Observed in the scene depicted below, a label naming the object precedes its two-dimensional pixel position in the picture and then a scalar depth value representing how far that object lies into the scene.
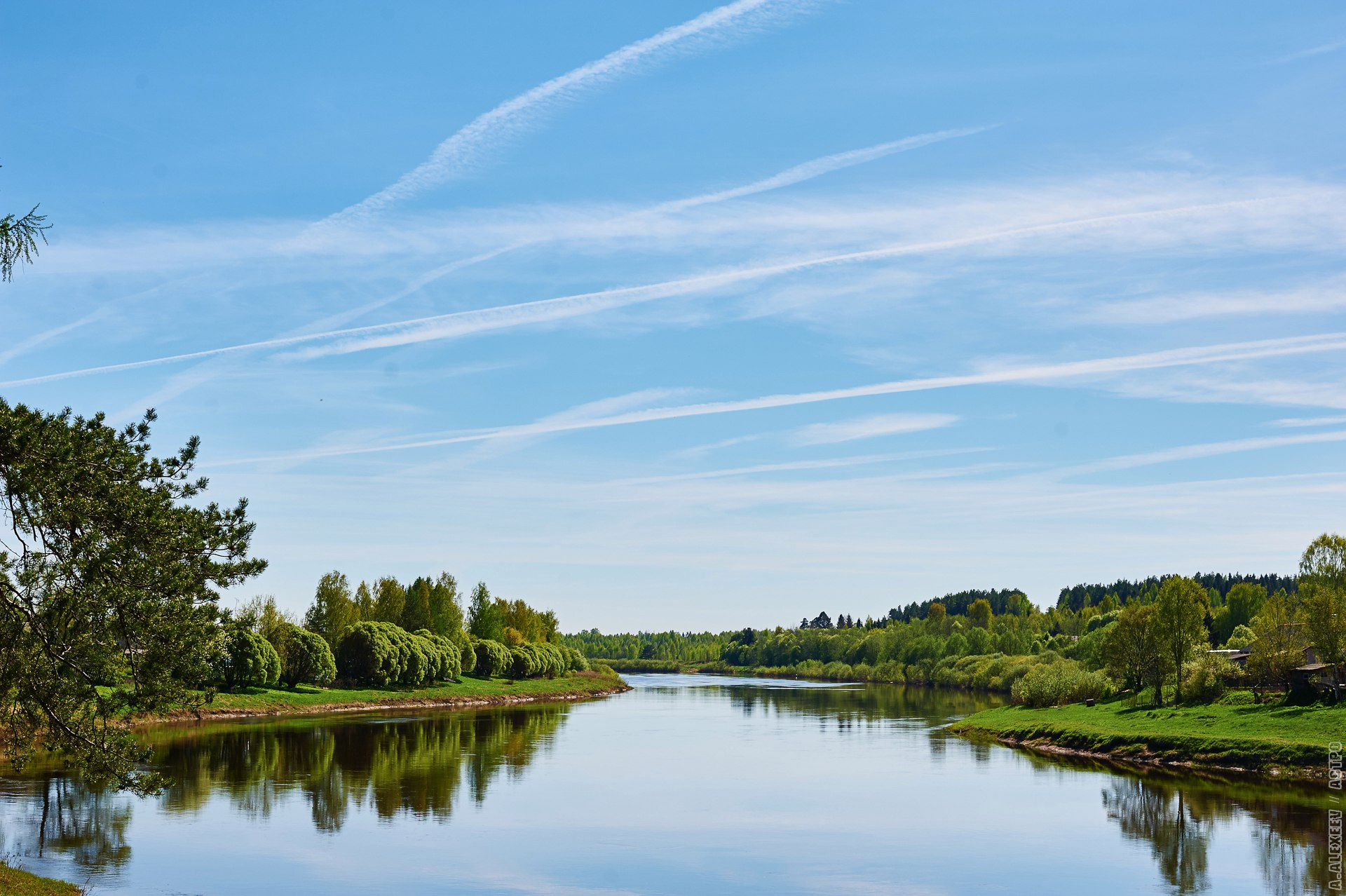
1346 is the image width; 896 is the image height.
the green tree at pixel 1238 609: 138.12
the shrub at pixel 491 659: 141.88
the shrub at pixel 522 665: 149.62
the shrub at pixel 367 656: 109.12
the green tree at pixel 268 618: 98.12
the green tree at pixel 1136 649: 81.19
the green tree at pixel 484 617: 157.88
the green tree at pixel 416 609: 137.25
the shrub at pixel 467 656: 138.25
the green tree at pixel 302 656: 98.06
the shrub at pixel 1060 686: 89.81
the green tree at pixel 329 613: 117.69
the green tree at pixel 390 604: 134.62
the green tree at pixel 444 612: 141.25
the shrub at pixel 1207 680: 73.31
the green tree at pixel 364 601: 139.82
